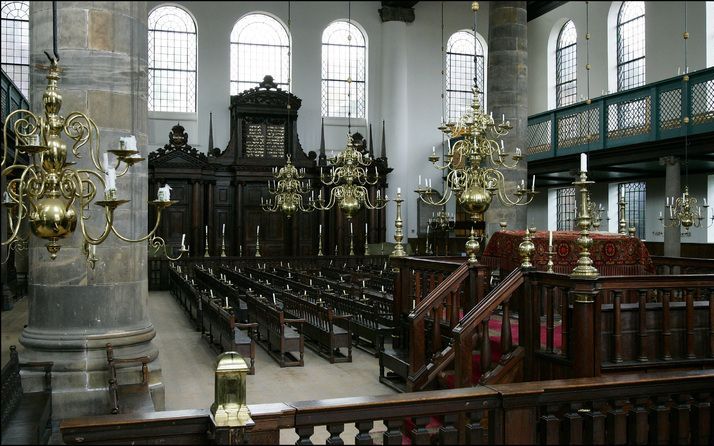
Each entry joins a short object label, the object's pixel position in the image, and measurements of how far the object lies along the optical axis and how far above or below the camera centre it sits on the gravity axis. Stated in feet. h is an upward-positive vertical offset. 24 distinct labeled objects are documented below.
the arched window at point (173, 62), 73.82 +17.81
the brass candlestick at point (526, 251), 20.22 -0.79
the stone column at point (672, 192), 49.85 +2.46
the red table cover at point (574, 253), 25.79 -1.11
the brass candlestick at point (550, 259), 23.04 -1.17
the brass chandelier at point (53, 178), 11.28 +0.82
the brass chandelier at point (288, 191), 55.83 +2.86
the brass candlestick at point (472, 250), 23.50 -0.88
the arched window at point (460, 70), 82.94 +19.08
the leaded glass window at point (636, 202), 66.89 +2.31
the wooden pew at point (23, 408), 12.87 -4.10
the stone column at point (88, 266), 18.04 -1.11
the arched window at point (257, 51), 76.28 +19.64
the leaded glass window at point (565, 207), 76.61 +2.10
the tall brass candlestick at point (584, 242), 17.08 -0.44
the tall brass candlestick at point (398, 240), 27.00 -0.60
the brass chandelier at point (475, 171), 28.66 +2.67
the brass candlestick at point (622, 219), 31.99 +0.29
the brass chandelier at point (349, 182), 46.47 +3.00
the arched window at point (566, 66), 74.11 +18.00
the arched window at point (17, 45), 67.21 +17.97
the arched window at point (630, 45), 65.51 +17.76
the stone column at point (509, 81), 54.19 +11.62
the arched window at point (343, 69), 79.10 +18.31
